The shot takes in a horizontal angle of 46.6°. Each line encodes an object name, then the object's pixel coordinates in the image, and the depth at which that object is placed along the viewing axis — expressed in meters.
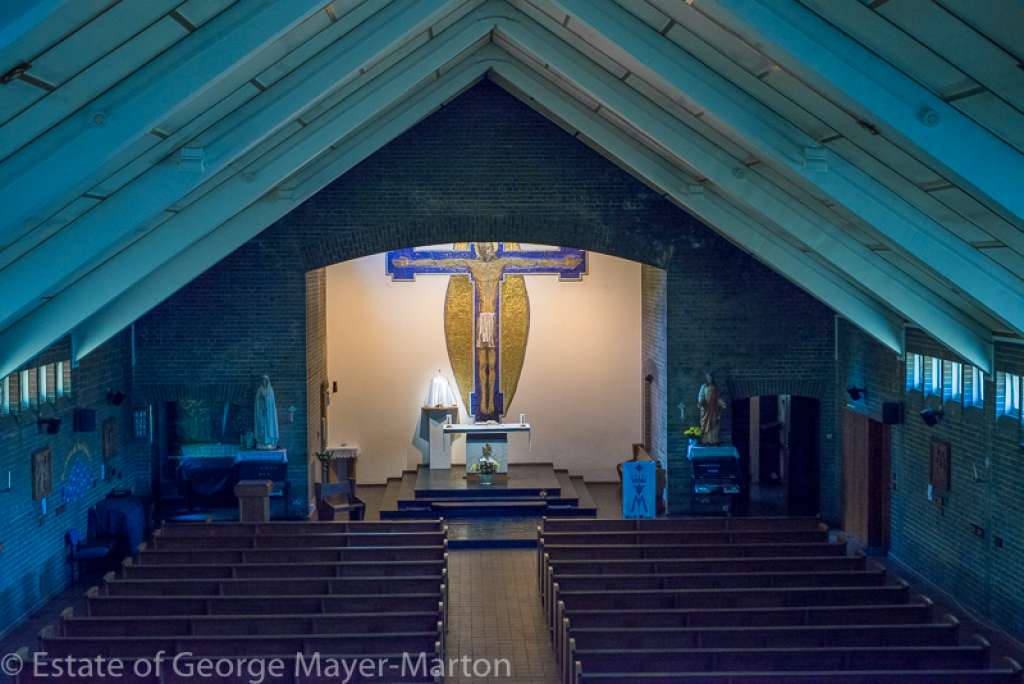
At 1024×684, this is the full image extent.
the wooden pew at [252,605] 10.91
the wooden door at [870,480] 16.16
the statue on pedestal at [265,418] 17.16
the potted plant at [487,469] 18.80
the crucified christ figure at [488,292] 20.27
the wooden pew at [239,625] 10.29
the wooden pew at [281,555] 12.77
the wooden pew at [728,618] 10.60
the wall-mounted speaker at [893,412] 15.17
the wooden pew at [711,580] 11.83
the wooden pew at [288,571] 12.18
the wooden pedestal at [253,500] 16.27
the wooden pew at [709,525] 14.09
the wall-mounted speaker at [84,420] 14.65
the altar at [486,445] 19.09
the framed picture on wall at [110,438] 16.12
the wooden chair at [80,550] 14.59
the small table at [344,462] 19.91
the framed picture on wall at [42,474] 13.38
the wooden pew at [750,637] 10.01
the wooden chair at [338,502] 16.95
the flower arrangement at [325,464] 18.17
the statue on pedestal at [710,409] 17.30
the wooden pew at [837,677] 8.98
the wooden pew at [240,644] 9.71
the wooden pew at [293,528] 13.86
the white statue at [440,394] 20.34
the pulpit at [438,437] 20.08
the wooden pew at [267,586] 11.60
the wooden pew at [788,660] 9.52
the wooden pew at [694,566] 12.41
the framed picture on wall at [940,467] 13.85
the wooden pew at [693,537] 13.60
